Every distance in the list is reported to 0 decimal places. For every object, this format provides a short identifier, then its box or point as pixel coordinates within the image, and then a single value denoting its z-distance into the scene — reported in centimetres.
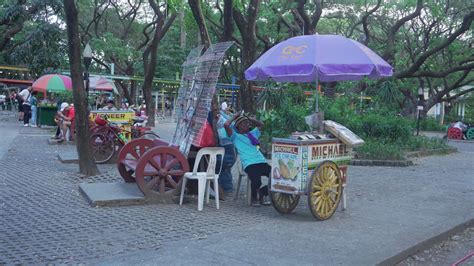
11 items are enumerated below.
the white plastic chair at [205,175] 740
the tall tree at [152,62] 2223
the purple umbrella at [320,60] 717
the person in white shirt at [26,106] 2361
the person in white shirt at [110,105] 1490
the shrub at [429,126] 3688
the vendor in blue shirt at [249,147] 760
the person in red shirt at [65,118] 1551
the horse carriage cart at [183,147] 761
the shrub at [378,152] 1369
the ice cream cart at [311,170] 683
